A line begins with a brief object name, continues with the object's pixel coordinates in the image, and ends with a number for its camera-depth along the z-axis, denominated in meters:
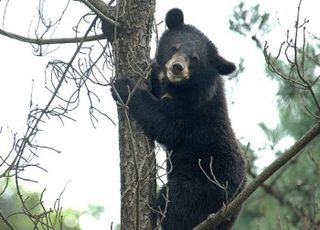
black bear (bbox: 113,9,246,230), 13.51
